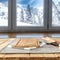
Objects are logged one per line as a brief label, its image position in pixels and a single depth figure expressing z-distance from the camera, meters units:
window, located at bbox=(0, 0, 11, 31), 2.74
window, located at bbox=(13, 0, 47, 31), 2.75
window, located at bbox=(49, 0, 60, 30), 2.73
